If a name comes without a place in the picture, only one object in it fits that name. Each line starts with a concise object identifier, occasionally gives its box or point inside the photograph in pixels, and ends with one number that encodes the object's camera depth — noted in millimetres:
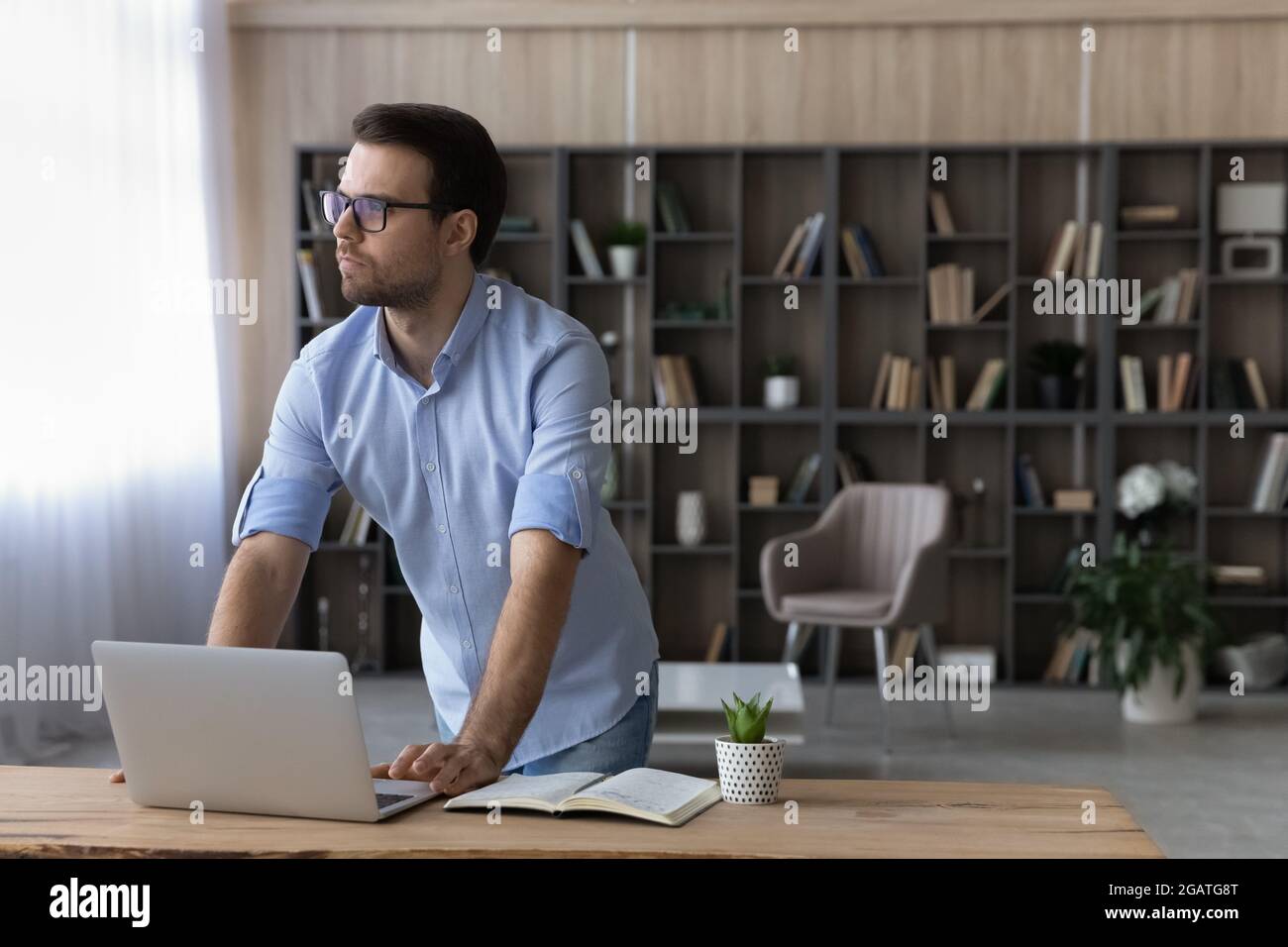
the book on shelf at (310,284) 6508
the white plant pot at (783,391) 6398
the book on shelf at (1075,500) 6289
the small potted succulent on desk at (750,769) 1623
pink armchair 5242
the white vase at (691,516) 6480
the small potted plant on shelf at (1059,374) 6223
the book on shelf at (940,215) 6336
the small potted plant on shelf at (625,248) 6445
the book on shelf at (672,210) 6438
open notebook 1499
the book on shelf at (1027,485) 6340
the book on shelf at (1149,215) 6215
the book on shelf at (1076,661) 6258
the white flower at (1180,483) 6148
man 1697
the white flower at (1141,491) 6070
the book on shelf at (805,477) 6441
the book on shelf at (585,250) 6461
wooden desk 1394
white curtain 4711
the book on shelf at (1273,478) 6168
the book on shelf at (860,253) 6352
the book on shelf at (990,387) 6316
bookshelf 6340
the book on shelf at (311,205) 6539
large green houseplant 5434
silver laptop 1384
